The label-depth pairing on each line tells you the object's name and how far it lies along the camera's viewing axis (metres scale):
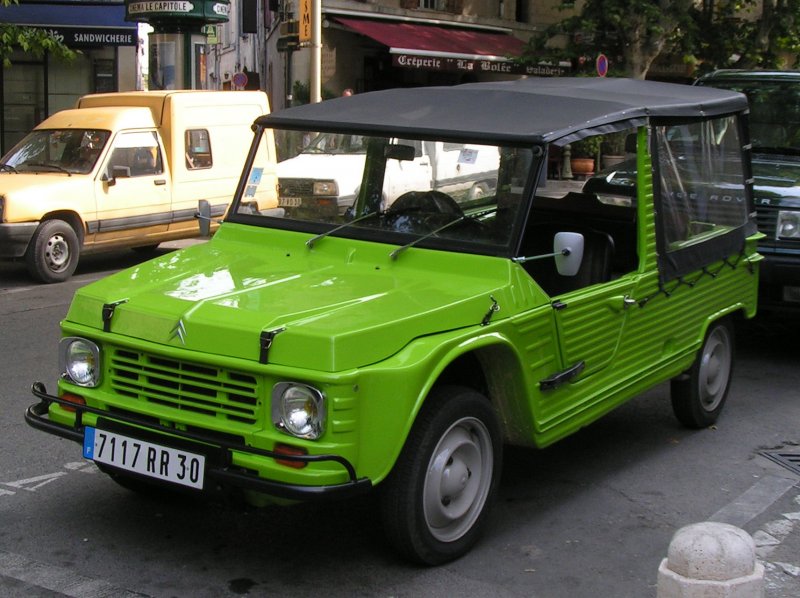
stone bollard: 3.51
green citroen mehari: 4.15
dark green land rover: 8.23
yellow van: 12.20
